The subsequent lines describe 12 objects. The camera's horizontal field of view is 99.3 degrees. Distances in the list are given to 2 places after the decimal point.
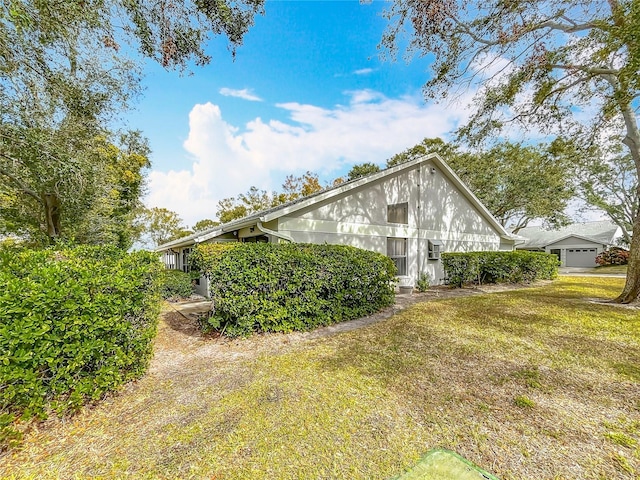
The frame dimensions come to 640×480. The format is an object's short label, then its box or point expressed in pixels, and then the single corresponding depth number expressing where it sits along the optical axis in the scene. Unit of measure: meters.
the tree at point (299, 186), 30.30
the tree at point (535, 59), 7.07
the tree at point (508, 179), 20.98
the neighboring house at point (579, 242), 29.19
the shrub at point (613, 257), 25.38
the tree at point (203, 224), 36.16
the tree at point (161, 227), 35.47
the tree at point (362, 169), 27.02
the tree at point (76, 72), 5.61
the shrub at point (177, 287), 11.66
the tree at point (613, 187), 24.09
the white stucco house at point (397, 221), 9.46
